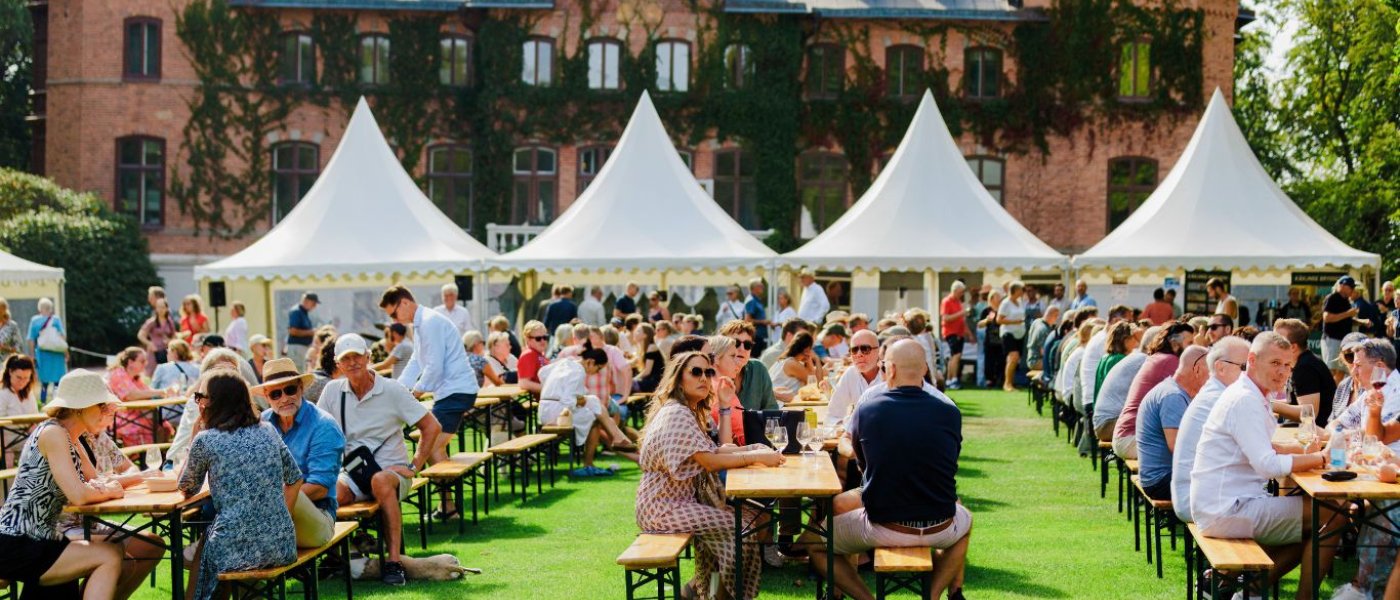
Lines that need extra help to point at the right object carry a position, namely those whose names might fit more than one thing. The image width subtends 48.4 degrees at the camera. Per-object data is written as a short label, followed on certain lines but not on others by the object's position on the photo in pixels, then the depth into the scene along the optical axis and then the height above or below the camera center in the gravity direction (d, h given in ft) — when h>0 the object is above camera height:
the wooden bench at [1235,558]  22.43 -3.99
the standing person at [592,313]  76.28 -1.87
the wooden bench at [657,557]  23.03 -4.18
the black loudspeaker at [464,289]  76.33 -0.79
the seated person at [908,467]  23.39 -2.84
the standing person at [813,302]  73.31 -1.12
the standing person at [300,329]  69.62 -2.62
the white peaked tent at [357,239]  71.15 +1.54
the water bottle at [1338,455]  24.76 -2.68
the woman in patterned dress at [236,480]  23.20 -3.15
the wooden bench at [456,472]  34.04 -4.39
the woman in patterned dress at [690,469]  24.75 -3.10
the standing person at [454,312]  61.31 -1.57
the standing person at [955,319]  75.51 -1.88
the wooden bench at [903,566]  22.59 -4.16
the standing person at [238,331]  64.39 -2.57
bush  99.55 +1.06
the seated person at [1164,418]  27.84 -2.43
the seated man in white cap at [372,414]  30.12 -2.81
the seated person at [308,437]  25.67 -2.83
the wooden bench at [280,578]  23.36 -4.76
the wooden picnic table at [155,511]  23.44 -3.67
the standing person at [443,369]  36.60 -2.29
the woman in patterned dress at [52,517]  23.18 -3.76
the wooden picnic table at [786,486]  23.17 -3.14
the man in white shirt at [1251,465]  23.91 -2.79
